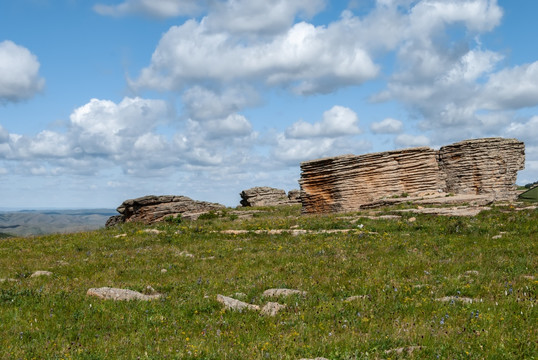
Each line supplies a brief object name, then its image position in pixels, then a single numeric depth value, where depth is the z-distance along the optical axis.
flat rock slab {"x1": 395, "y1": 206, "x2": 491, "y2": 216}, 25.75
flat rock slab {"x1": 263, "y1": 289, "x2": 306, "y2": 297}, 11.48
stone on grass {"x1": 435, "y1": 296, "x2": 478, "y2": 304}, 9.97
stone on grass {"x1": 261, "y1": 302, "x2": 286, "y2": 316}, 9.88
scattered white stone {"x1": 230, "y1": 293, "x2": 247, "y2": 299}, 11.66
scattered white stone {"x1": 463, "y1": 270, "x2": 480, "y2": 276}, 12.77
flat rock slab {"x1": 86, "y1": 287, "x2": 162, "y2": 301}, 11.52
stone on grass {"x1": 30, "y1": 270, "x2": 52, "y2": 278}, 15.59
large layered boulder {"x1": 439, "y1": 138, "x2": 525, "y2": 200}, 42.81
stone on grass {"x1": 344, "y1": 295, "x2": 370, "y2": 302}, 10.64
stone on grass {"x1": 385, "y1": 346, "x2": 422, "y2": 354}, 7.36
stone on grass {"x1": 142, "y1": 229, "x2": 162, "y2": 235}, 26.61
